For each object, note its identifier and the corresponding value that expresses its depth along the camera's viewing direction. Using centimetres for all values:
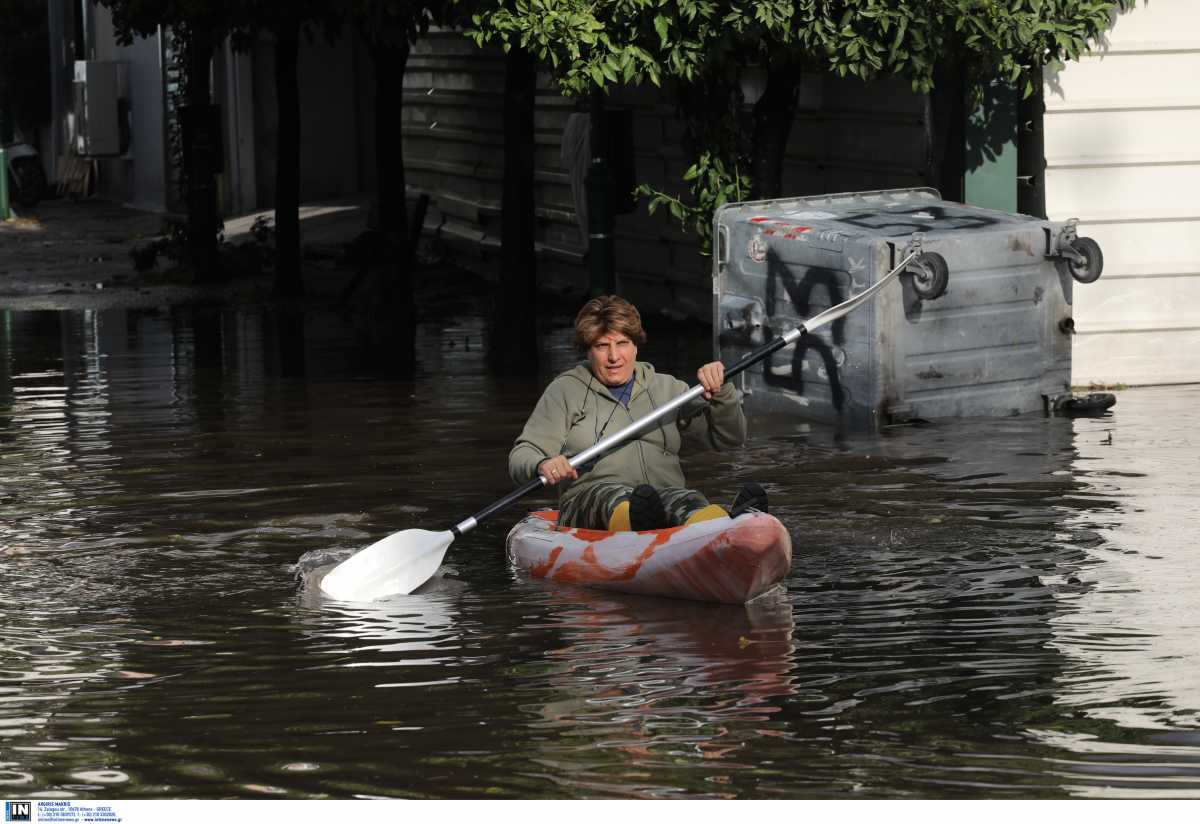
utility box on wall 3659
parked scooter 3918
